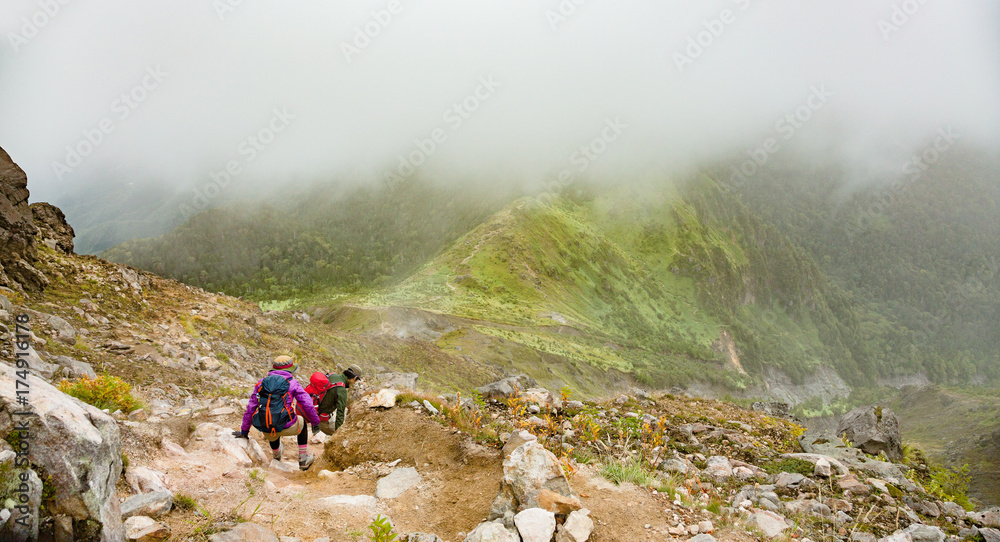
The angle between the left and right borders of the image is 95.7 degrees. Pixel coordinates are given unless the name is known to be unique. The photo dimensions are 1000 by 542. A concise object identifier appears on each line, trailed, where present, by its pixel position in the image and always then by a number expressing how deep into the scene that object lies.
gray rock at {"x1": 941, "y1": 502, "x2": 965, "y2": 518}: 7.50
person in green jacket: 8.68
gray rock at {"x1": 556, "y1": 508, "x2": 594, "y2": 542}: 4.48
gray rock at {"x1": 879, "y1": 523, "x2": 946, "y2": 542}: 5.92
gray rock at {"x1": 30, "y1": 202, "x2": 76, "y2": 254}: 17.22
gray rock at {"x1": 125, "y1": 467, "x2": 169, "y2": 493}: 4.68
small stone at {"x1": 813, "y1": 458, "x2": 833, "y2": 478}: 7.93
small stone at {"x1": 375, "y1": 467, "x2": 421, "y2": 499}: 6.22
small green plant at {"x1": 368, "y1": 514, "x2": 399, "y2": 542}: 4.06
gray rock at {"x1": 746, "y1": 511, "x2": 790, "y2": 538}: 5.26
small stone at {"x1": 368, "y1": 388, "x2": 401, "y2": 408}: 8.84
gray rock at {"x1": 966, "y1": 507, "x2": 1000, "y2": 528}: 7.41
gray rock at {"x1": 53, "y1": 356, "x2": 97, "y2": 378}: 8.94
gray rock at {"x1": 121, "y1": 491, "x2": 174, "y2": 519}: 4.14
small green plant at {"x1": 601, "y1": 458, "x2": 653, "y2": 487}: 5.87
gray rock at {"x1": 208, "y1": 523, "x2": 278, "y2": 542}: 3.93
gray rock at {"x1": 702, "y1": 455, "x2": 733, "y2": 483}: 8.14
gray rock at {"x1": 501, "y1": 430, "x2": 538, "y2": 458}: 6.46
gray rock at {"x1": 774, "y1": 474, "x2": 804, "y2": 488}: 7.62
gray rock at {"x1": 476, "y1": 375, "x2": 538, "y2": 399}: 13.12
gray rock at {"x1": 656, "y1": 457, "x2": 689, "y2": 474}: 7.60
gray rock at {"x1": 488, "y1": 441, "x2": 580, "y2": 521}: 4.88
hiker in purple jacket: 7.27
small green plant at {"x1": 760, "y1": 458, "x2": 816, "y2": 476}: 8.43
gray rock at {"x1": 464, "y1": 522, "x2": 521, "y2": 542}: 4.43
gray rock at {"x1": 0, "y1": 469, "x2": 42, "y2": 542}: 3.00
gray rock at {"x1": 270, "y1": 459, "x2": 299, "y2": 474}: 7.18
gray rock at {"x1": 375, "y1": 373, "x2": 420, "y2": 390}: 15.92
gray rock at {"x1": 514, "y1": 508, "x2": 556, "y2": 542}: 4.44
